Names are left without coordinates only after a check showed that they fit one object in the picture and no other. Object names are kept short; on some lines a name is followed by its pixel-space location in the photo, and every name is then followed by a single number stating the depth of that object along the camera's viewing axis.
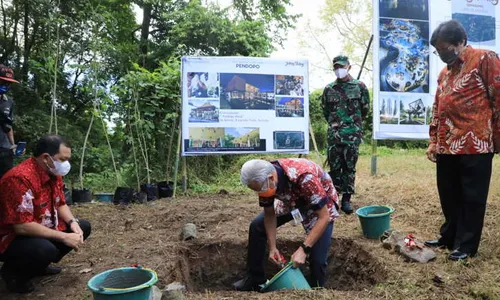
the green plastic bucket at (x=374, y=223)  3.69
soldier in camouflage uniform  4.68
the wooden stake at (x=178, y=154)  5.98
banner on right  6.57
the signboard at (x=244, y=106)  5.99
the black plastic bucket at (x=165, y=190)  6.14
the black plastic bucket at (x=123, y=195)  5.78
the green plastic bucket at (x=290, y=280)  2.61
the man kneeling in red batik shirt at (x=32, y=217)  2.62
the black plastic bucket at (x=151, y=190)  5.97
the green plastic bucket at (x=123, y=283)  1.98
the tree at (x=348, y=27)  24.25
